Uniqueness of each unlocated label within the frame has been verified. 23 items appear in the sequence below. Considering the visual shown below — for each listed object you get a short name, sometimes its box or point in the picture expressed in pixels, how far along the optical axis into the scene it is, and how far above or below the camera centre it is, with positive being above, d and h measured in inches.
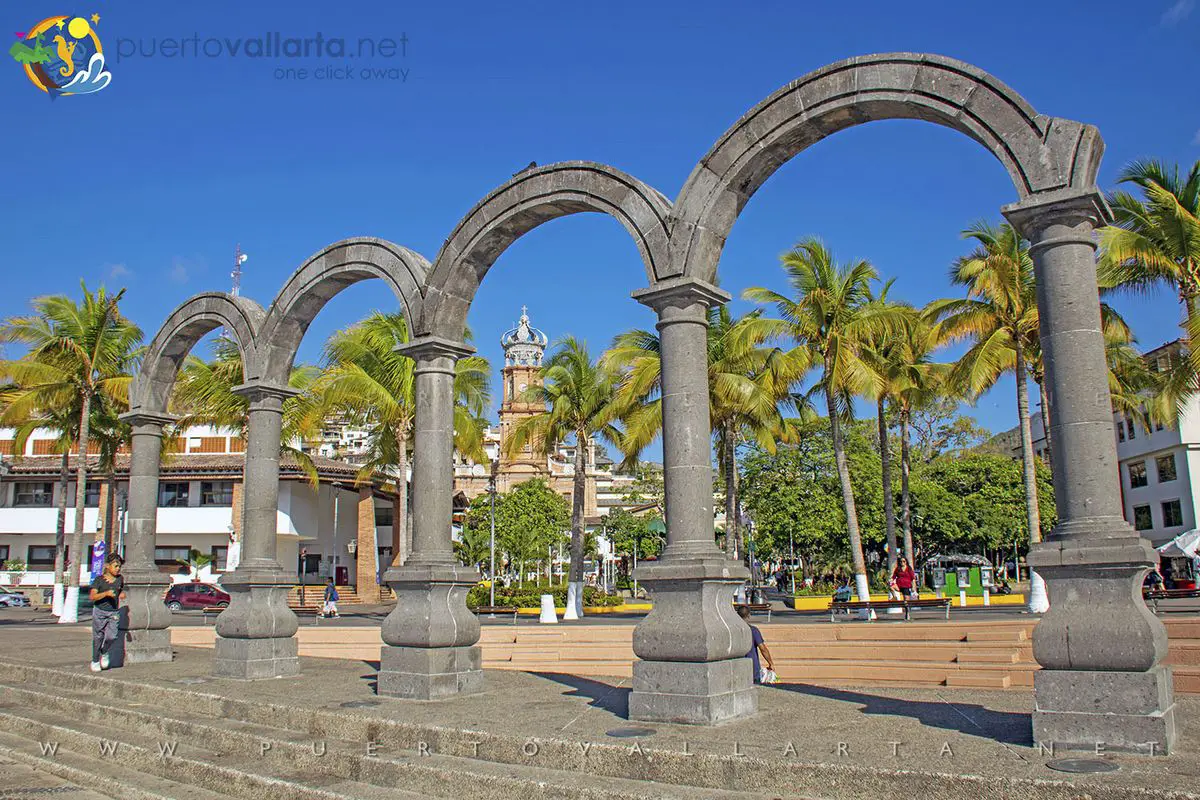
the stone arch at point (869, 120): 290.8 +146.0
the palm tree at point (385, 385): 1177.4 +225.7
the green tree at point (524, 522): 2283.5 +94.5
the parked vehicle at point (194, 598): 1596.9 -58.2
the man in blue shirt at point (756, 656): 423.7 -46.9
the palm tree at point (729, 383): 1039.6 +198.4
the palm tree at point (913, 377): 1150.6 +223.0
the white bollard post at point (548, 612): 980.2 -56.4
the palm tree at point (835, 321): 1012.5 +254.9
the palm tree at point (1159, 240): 732.0 +241.0
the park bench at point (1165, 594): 713.0 -35.3
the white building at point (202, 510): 1829.5 +109.0
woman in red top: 992.2 -29.3
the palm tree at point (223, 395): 1236.5 +226.5
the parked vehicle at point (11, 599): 1718.8 -59.8
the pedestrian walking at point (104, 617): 498.9 -27.3
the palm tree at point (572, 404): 1250.6 +204.9
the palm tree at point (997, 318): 864.9 +222.5
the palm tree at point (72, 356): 1183.6 +268.1
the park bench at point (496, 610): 1238.9 -67.9
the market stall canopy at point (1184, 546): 1320.1 +2.9
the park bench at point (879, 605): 781.3 -44.2
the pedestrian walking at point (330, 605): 1327.5 -60.8
